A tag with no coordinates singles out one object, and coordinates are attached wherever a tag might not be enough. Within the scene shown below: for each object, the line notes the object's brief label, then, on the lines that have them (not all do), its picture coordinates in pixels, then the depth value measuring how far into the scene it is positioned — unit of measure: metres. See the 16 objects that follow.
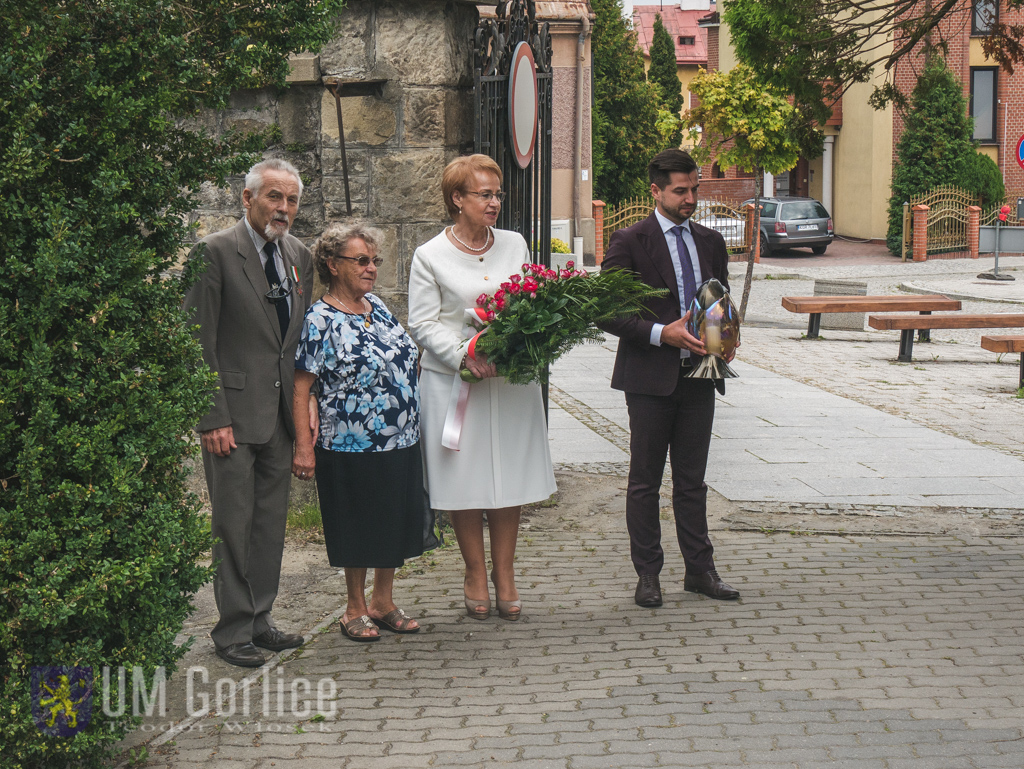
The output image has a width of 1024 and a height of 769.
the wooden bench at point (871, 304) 14.61
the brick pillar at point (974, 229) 32.66
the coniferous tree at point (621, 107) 41.00
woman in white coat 5.07
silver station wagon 33.44
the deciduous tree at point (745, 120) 19.73
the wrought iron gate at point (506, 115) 6.52
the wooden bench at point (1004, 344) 11.45
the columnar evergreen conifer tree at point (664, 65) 55.97
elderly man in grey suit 4.61
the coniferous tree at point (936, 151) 34.81
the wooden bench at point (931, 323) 13.58
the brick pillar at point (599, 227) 32.25
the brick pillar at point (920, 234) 32.38
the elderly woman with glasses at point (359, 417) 4.75
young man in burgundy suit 5.37
